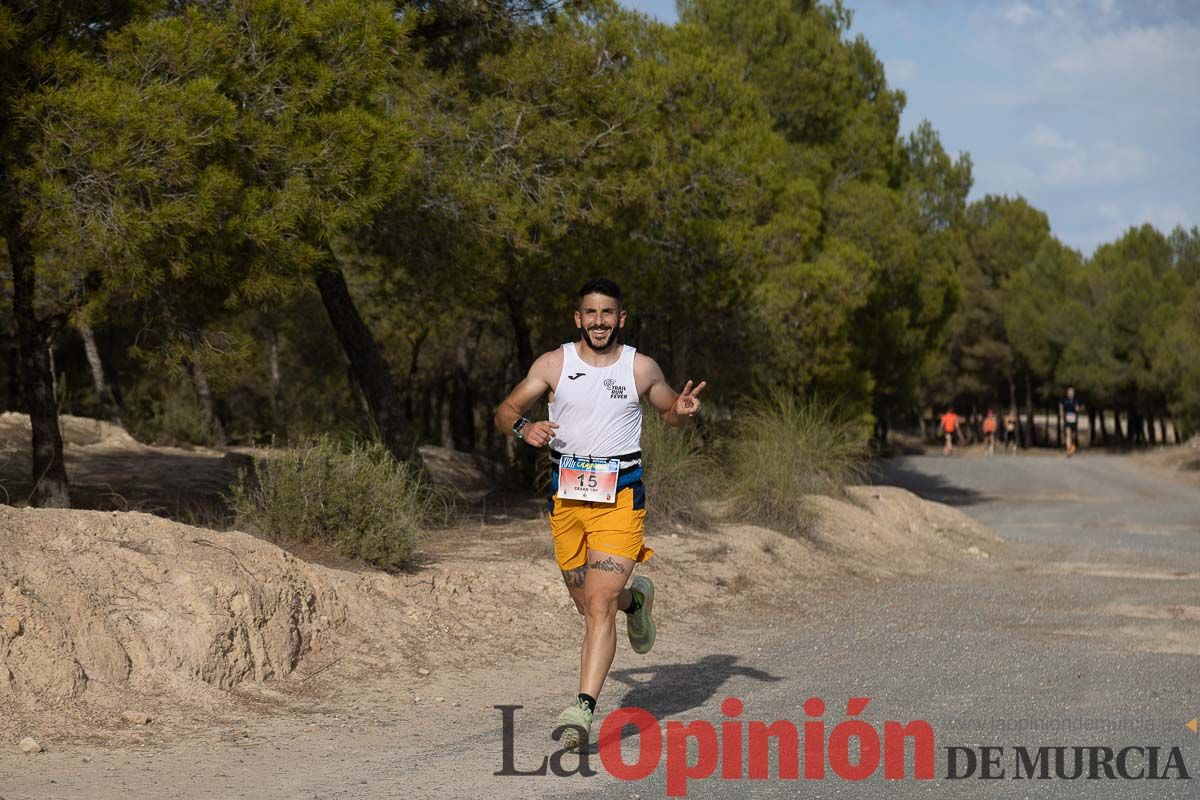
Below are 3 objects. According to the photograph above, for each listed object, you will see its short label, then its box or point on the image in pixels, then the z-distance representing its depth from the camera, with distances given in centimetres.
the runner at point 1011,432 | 5431
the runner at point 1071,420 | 4527
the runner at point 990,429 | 4928
